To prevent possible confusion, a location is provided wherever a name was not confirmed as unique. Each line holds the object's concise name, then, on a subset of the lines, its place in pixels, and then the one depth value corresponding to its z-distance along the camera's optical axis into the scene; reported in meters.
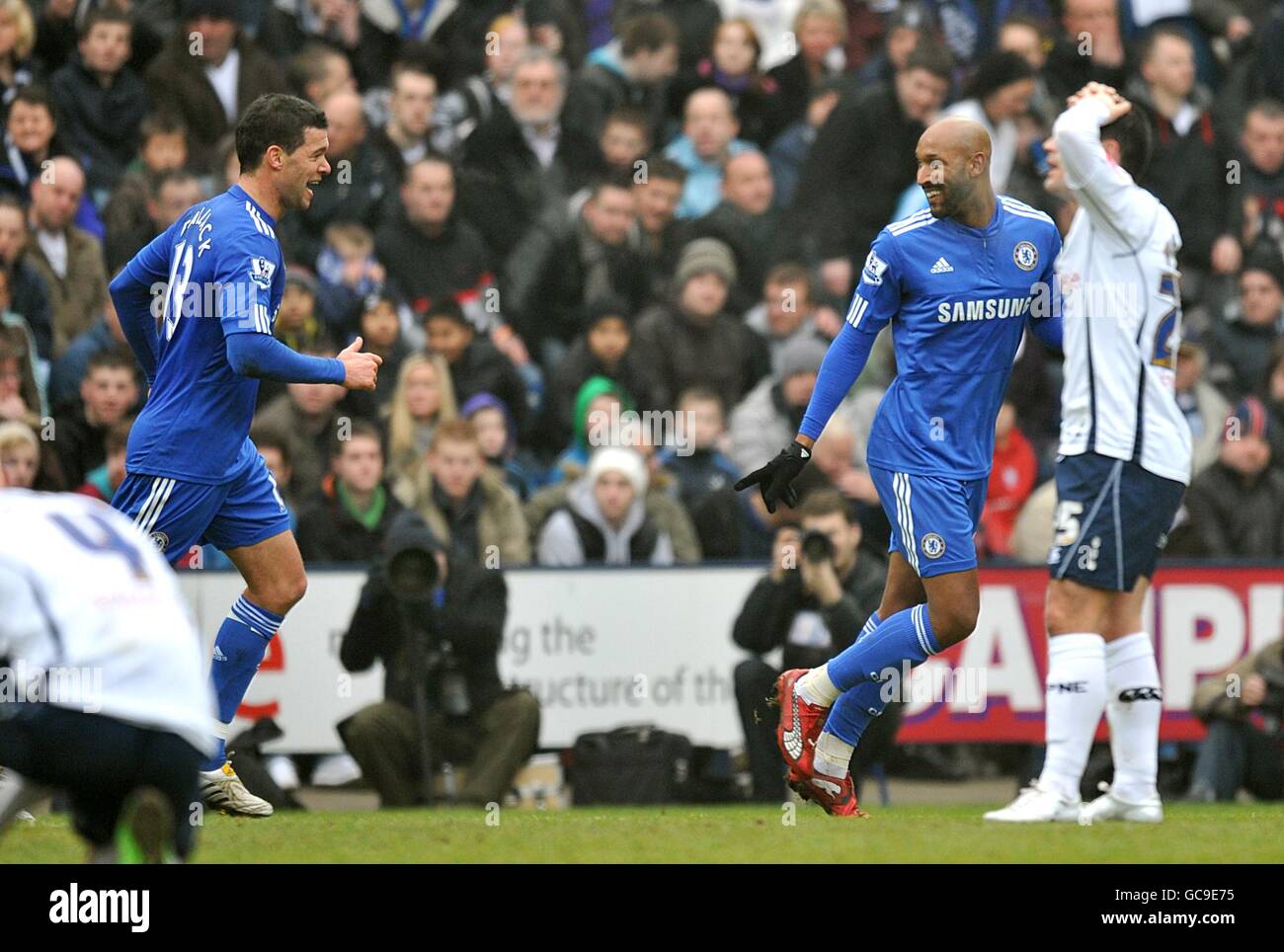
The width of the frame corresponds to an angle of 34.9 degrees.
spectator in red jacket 12.38
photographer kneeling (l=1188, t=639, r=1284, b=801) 11.01
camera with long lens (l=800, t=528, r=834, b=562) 10.52
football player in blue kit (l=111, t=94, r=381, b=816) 7.79
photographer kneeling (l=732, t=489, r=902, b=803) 10.88
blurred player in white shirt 5.23
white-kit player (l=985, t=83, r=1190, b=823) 8.11
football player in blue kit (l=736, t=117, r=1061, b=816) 7.88
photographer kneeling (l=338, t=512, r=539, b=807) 10.73
